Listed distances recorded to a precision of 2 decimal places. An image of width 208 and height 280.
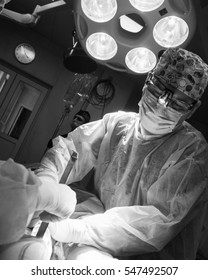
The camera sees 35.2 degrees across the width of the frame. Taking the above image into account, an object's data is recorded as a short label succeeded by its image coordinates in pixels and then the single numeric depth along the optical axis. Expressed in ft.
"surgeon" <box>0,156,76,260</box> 2.51
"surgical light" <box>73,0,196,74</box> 5.04
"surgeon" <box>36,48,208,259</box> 4.09
